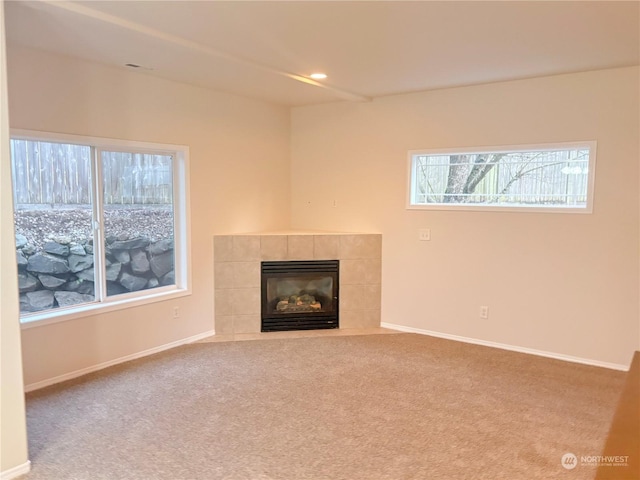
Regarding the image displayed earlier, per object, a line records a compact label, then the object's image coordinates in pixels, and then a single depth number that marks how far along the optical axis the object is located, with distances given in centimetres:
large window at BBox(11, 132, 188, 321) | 345
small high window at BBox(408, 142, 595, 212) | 399
